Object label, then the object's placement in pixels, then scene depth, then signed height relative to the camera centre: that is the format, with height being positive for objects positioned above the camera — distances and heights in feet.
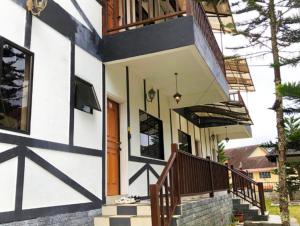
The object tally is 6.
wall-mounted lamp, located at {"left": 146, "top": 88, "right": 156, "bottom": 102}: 20.81 +6.03
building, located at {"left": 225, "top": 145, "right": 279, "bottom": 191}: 90.21 +0.74
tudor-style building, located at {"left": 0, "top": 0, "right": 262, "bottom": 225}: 10.61 +4.45
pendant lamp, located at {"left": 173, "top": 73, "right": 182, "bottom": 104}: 21.09 +5.96
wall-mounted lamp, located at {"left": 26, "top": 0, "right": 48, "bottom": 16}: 11.42 +7.70
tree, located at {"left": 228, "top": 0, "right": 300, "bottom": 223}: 15.54 +9.38
